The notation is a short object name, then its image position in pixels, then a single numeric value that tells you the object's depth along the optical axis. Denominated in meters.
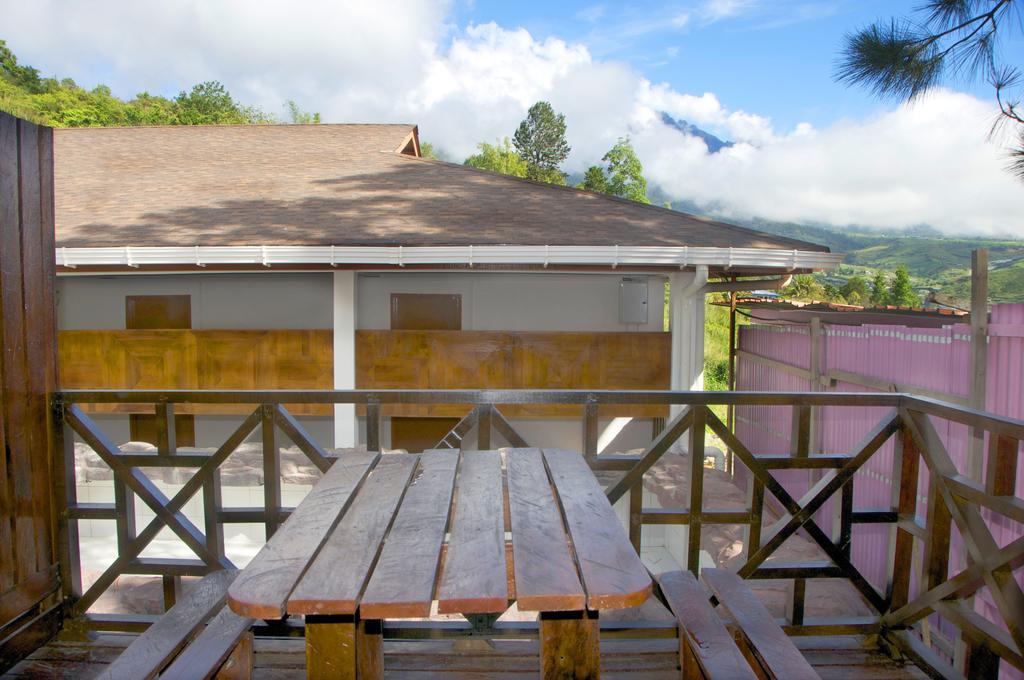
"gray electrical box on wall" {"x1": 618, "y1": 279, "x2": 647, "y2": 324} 7.52
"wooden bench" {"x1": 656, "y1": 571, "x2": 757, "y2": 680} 1.54
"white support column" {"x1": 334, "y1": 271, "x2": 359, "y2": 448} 6.98
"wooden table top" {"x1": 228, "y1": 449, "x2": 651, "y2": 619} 1.26
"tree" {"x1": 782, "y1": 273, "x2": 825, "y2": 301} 30.80
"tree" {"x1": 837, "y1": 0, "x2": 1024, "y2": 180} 6.05
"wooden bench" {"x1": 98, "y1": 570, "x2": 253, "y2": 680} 1.49
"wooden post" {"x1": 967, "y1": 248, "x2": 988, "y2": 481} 3.85
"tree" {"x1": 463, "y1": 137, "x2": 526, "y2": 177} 43.53
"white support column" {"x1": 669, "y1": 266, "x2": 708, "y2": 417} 7.14
